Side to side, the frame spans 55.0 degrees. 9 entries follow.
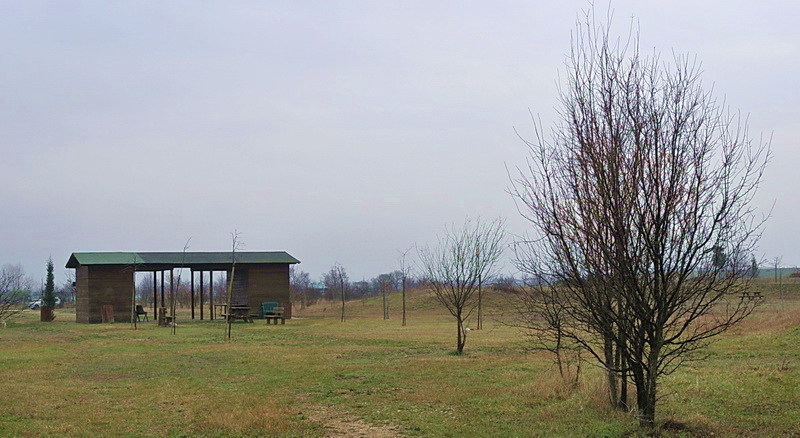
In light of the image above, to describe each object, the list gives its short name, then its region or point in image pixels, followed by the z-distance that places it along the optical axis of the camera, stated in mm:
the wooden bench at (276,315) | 43500
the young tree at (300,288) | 74062
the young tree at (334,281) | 56944
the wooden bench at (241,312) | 44750
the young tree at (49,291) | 55600
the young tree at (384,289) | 52184
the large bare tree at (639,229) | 8734
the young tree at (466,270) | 24484
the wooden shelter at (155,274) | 43688
